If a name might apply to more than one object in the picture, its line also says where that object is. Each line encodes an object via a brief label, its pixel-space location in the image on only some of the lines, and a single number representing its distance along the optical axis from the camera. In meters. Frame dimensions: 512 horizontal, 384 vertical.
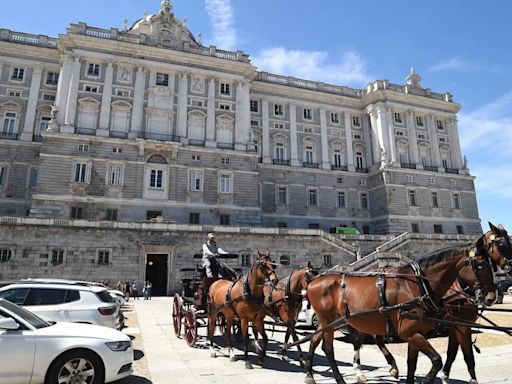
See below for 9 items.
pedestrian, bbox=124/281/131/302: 25.64
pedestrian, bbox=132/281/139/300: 26.94
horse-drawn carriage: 10.98
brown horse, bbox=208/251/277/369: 8.76
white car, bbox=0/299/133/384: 5.82
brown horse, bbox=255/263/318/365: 8.84
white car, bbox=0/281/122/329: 10.17
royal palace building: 34.22
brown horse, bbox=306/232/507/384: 5.92
